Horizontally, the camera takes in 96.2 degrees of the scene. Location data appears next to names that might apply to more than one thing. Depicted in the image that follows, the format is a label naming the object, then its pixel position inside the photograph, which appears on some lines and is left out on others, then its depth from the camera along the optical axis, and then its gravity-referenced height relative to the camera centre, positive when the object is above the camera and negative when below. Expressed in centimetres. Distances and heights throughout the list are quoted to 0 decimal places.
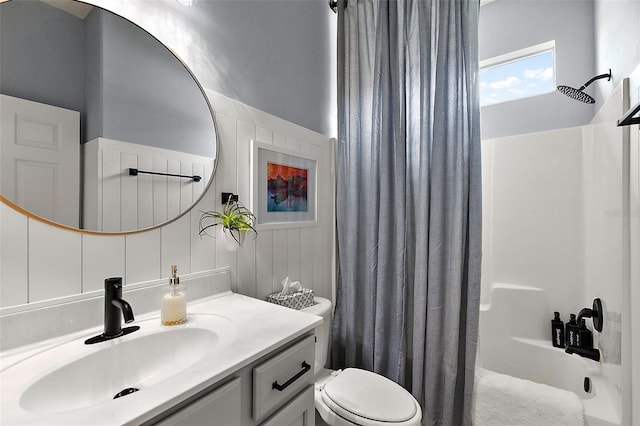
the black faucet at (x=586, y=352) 147 -74
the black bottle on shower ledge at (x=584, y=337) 168 -74
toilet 116 -82
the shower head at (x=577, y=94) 164 +68
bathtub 175 -88
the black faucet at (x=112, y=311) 83 -29
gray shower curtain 150 +9
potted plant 123 -5
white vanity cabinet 63 -47
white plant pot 123 -11
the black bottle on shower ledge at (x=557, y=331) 185 -77
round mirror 77 +30
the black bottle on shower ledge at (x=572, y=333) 173 -73
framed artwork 150 +15
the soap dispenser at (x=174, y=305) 94 -30
